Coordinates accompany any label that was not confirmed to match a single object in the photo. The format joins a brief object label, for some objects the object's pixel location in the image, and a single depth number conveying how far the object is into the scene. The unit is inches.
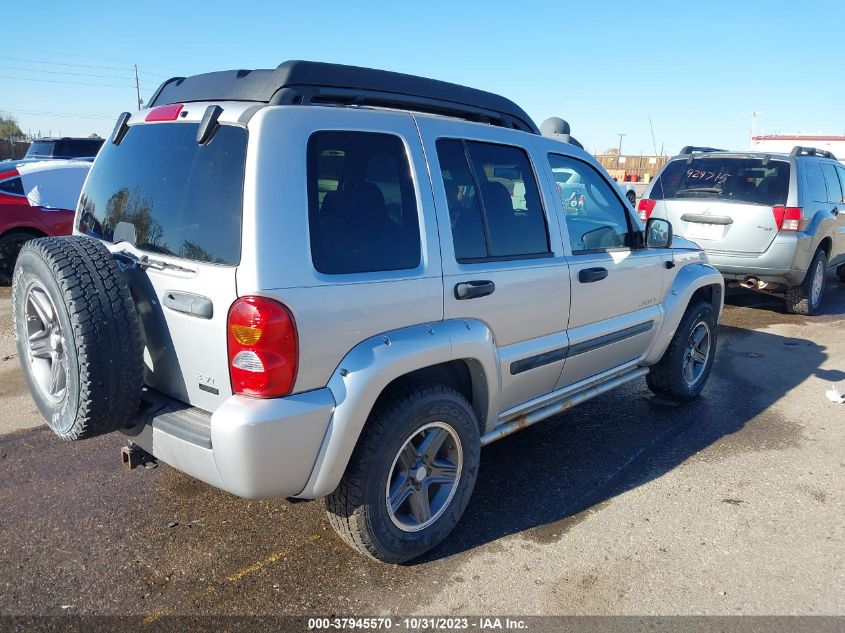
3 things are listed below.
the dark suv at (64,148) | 615.2
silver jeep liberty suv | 94.7
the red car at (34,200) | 344.5
